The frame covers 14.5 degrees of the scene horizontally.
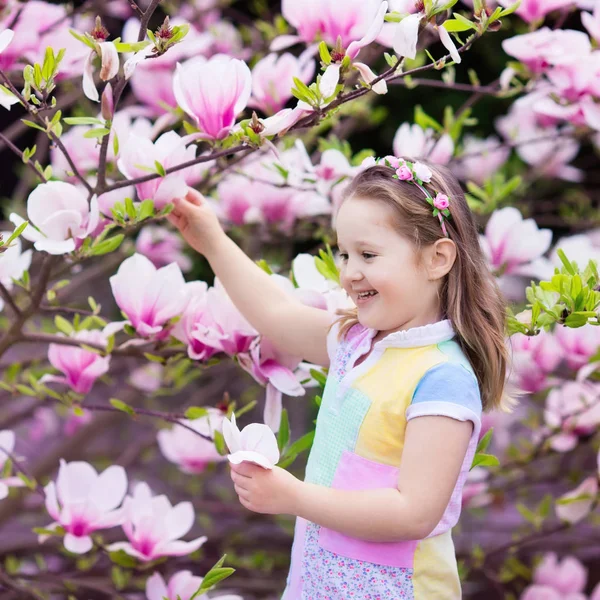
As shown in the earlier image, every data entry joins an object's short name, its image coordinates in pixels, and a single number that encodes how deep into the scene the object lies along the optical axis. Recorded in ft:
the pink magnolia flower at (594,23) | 9.28
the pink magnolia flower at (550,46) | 9.19
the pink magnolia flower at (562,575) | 10.66
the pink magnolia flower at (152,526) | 8.76
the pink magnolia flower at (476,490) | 10.38
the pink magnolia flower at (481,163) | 11.73
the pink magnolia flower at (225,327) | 8.65
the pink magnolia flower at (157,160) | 8.32
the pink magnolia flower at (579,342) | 9.56
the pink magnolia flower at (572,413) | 9.80
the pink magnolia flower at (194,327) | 8.65
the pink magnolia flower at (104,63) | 7.87
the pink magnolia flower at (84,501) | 8.70
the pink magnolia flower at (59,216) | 8.27
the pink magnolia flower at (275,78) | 9.29
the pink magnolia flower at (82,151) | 9.45
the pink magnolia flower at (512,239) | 9.25
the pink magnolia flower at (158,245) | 10.79
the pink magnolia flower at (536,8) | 9.45
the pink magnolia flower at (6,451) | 8.64
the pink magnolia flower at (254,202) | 10.18
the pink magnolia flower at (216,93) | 8.29
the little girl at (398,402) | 7.88
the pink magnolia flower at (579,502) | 9.48
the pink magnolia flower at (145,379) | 11.09
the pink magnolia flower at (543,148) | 11.01
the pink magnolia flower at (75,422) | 11.58
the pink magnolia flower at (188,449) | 10.32
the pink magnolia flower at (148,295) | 8.58
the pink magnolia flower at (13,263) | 8.41
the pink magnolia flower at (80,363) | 8.89
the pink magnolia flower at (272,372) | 8.61
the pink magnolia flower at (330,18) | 8.77
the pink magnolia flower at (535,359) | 9.68
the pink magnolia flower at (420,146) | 9.48
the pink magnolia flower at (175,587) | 8.70
